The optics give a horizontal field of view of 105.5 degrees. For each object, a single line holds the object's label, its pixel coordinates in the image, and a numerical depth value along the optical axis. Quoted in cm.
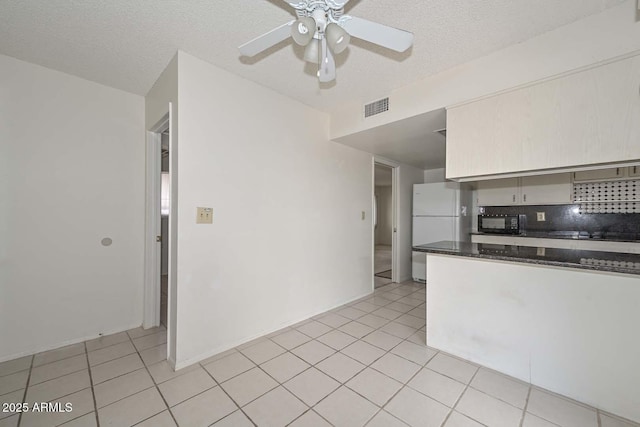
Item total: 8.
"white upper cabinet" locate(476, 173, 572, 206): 331
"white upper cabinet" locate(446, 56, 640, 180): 148
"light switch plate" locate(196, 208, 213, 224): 202
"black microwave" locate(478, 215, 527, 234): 368
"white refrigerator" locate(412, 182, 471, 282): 398
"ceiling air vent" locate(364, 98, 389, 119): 254
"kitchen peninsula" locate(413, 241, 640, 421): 147
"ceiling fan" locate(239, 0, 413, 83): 126
